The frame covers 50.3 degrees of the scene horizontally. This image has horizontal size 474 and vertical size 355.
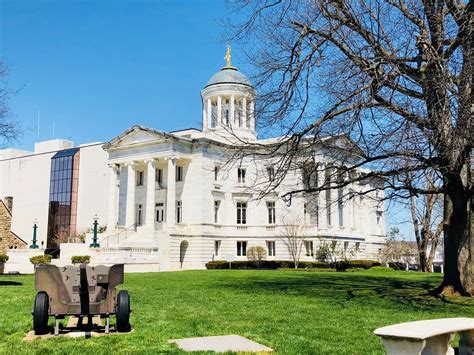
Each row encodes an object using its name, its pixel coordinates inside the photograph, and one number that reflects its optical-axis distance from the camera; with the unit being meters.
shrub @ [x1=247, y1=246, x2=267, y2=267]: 49.16
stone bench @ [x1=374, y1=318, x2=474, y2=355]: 5.07
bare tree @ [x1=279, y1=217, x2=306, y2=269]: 48.03
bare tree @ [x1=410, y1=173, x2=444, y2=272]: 37.47
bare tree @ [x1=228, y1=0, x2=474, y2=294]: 12.52
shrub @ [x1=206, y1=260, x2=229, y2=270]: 45.72
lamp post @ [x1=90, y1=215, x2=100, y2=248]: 42.21
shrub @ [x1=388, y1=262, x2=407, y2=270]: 55.87
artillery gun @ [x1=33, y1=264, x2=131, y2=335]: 8.02
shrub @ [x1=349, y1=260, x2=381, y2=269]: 46.28
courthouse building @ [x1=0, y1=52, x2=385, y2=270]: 46.69
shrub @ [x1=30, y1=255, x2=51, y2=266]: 36.94
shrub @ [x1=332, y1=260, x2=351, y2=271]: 45.12
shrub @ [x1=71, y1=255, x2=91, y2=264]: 37.11
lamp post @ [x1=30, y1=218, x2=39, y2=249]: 43.33
